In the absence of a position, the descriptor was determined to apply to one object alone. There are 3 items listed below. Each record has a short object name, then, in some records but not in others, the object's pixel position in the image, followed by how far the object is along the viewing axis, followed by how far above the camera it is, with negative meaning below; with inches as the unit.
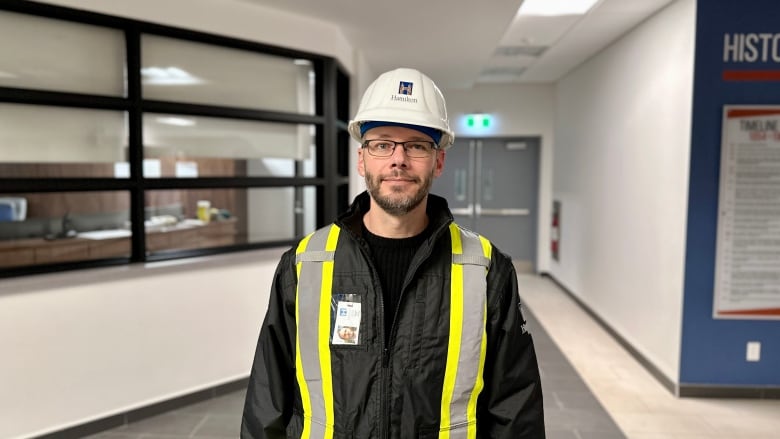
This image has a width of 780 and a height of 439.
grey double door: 342.0 -3.5
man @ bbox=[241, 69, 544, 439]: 51.9 -13.1
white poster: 145.6 -7.5
